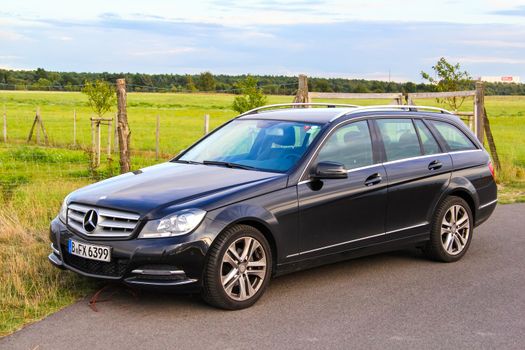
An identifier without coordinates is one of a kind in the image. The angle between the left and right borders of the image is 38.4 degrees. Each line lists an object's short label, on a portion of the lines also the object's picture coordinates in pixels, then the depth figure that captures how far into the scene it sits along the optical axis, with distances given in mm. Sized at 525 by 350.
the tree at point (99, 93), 38188
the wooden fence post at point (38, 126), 32681
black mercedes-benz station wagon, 5723
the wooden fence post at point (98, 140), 20409
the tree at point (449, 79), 21000
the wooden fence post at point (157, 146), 28120
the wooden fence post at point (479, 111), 16203
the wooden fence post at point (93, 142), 13818
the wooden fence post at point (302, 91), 13586
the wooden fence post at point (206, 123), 18292
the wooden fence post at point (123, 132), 10789
